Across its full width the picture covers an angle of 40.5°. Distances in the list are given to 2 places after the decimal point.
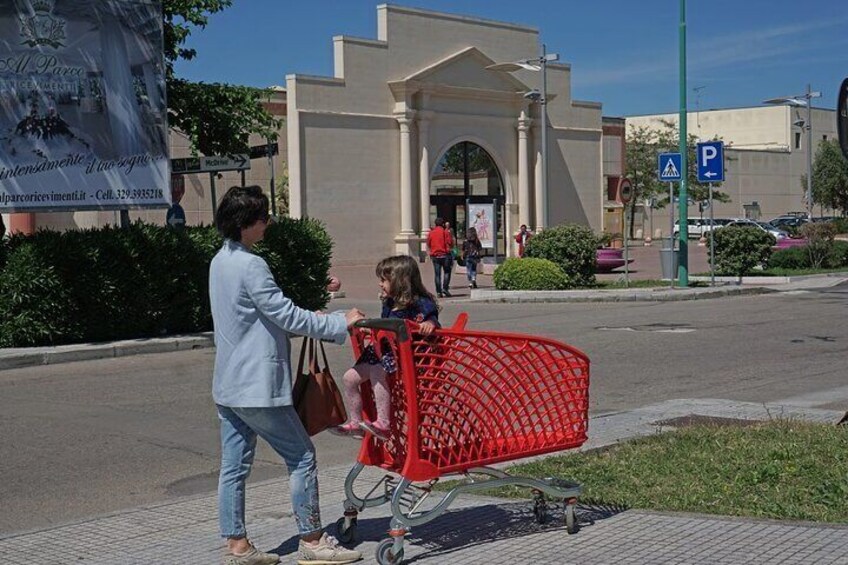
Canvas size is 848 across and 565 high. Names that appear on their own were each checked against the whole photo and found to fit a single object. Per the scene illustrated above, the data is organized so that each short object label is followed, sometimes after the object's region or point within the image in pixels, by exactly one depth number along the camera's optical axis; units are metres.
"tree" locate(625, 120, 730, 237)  71.75
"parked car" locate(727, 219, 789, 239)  60.36
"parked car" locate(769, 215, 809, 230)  64.20
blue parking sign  26.83
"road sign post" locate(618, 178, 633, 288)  28.42
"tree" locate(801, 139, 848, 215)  82.69
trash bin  28.47
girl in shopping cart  5.86
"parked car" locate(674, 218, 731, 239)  73.88
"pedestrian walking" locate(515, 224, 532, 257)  40.75
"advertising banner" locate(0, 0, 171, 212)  17.22
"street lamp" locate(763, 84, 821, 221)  55.97
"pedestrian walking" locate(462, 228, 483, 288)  30.86
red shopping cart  5.68
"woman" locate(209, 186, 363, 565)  5.56
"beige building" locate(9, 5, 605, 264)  42.56
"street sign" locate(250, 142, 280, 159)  22.59
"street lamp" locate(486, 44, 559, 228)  40.54
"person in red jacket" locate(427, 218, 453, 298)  27.92
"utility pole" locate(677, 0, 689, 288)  27.62
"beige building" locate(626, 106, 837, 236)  86.19
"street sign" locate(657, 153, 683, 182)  27.39
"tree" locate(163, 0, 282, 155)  20.55
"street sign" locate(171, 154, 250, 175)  20.97
